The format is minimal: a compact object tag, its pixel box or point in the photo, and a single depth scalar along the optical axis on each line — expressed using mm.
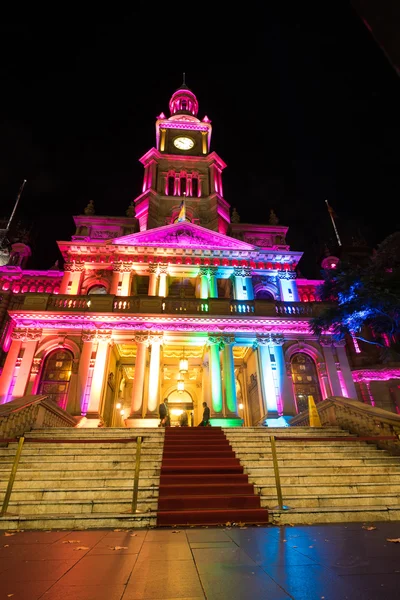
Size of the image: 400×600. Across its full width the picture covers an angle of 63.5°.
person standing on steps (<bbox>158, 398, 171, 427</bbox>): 15578
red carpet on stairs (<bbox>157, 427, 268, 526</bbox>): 6039
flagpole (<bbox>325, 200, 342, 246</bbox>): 40447
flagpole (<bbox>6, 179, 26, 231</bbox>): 37222
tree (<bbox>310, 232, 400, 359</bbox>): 16922
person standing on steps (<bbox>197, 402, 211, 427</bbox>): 15672
